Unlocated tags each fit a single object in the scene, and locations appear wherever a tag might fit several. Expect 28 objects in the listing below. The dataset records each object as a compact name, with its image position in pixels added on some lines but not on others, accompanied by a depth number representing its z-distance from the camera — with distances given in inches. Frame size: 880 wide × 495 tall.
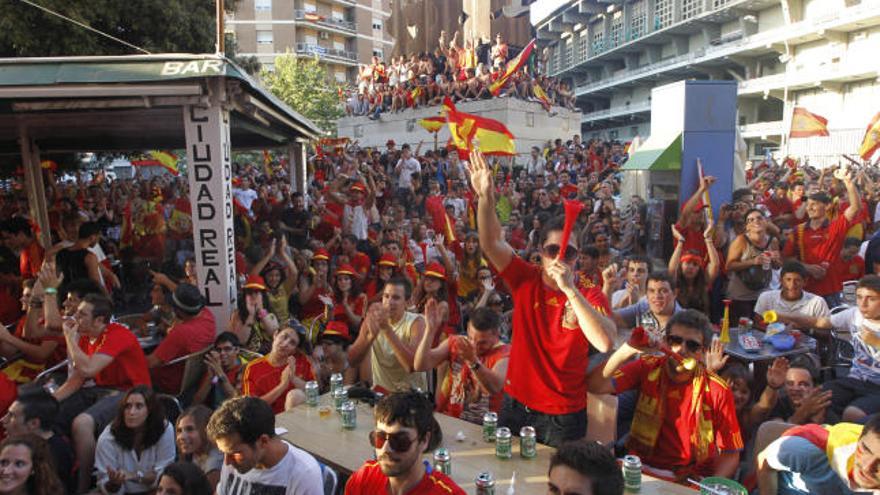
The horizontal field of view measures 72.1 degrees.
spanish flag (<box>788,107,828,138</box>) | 668.7
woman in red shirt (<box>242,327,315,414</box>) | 175.0
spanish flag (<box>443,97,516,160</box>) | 324.8
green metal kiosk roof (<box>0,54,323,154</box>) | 201.8
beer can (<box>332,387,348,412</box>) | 156.8
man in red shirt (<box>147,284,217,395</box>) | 198.7
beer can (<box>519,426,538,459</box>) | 127.7
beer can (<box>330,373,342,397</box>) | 160.9
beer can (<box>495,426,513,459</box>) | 127.6
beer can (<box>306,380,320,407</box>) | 159.3
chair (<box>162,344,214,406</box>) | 199.9
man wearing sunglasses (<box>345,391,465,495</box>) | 101.5
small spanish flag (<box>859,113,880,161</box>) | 471.8
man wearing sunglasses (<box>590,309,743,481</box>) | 132.9
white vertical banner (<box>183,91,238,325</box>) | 221.6
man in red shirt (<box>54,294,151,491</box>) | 163.5
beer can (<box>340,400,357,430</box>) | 144.9
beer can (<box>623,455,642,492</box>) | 113.2
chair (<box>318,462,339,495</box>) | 127.0
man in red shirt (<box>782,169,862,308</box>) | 264.7
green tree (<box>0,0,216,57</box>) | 429.4
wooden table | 118.4
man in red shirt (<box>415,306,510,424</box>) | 165.5
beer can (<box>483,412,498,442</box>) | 136.1
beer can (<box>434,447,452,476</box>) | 119.0
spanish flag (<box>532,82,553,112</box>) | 967.0
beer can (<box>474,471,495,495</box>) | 109.7
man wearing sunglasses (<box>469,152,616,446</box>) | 130.0
